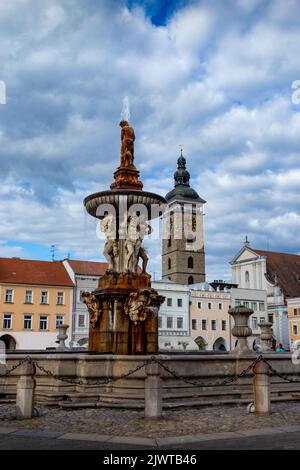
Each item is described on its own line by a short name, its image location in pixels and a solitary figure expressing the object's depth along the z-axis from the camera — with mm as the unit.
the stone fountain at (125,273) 13938
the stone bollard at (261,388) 10242
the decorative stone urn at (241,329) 13992
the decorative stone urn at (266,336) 22734
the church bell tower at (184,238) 105125
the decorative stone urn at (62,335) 22484
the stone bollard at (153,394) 9484
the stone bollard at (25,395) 9492
